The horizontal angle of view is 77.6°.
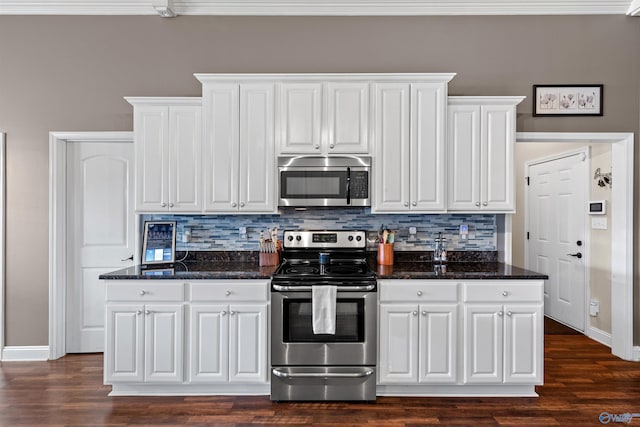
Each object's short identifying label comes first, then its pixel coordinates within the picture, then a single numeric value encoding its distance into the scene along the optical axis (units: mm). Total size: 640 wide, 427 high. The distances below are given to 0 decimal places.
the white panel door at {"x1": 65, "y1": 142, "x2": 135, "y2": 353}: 3861
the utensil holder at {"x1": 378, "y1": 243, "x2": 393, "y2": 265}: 3498
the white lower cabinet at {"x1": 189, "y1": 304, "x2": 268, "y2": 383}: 2963
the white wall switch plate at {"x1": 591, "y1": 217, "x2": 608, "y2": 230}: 4117
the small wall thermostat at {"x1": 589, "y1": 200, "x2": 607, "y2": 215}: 4102
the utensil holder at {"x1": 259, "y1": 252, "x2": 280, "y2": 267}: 3432
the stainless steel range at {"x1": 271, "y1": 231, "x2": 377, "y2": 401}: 2908
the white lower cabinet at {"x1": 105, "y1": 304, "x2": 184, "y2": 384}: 2967
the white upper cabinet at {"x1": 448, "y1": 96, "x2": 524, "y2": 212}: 3311
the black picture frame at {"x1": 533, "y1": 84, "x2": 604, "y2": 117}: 3699
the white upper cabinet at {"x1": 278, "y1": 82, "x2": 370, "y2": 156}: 3279
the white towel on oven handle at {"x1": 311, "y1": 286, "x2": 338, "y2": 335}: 2838
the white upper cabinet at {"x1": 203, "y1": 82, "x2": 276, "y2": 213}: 3301
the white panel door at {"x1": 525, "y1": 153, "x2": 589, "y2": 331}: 4562
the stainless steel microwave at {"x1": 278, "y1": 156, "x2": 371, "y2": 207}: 3295
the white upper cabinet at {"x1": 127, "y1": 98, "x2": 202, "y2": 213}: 3334
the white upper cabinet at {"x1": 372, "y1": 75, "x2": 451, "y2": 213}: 3279
